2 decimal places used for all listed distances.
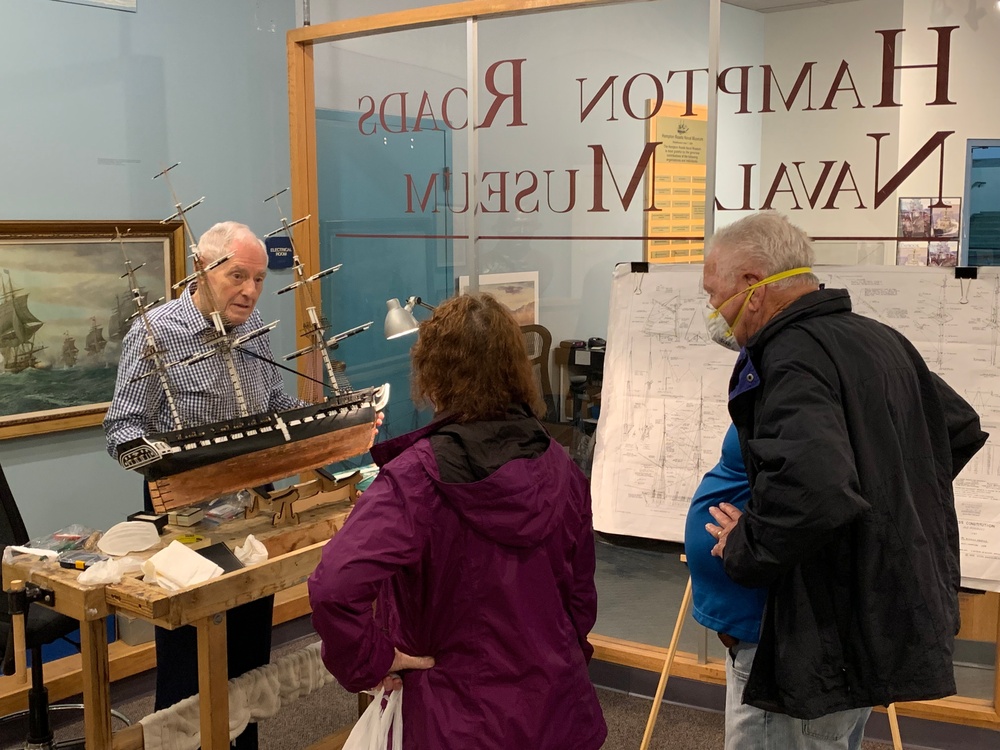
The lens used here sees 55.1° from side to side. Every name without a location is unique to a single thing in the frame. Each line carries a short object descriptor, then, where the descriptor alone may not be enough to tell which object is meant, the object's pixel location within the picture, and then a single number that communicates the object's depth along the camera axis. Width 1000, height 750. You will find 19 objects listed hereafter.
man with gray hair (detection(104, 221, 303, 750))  2.49
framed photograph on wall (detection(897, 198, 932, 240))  2.87
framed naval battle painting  3.36
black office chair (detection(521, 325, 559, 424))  3.51
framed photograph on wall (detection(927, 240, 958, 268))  2.84
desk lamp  3.11
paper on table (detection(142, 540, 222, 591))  2.05
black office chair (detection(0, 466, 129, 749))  2.55
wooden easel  2.64
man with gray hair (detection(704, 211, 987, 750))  1.58
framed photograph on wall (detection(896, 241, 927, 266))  2.88
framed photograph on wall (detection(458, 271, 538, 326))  3.54
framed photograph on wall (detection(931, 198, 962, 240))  2.84
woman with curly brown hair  1.58
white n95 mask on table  2.24
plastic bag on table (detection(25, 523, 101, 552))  2.30
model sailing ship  2.28
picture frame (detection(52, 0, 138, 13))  3.54
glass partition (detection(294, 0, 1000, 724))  2.88
